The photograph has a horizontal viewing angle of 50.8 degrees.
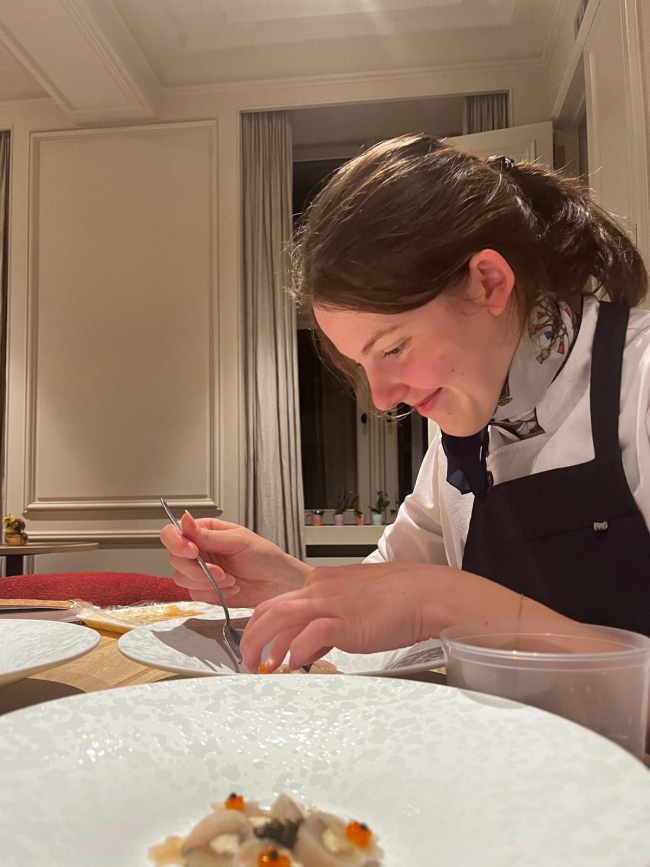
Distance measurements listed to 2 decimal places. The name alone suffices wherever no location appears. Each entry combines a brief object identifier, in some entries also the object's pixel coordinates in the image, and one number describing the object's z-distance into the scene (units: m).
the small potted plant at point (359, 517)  4.20
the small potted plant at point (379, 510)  4.21
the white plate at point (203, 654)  0.61
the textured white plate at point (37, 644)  0.57
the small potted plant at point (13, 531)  3.33
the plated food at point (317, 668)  0.66
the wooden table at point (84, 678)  0.63
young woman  0.80
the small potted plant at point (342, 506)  4.20
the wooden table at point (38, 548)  3.09
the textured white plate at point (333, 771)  0.30
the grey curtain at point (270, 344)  3.78
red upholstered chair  1.74
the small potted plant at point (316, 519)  4.20
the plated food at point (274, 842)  0.33
